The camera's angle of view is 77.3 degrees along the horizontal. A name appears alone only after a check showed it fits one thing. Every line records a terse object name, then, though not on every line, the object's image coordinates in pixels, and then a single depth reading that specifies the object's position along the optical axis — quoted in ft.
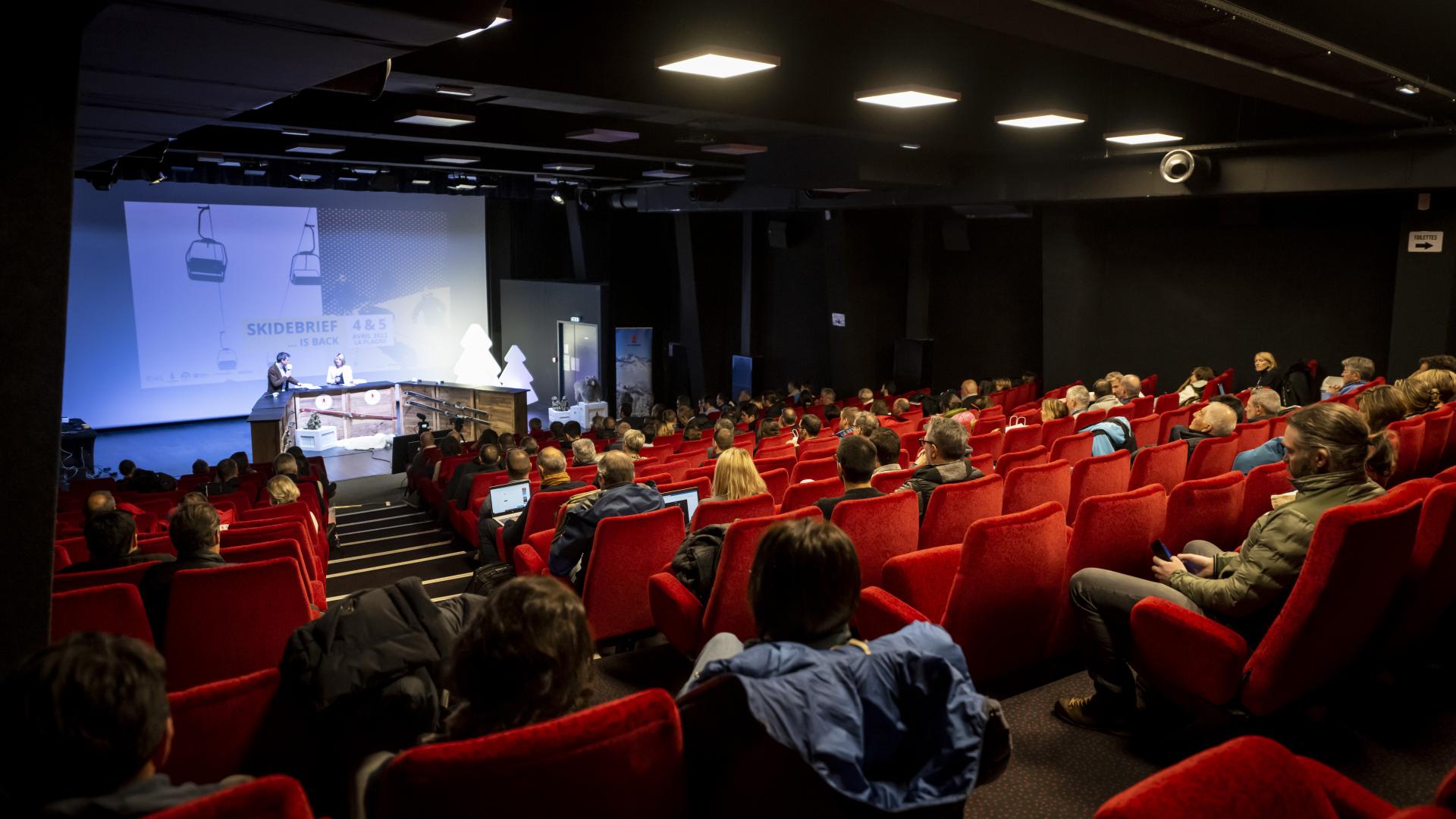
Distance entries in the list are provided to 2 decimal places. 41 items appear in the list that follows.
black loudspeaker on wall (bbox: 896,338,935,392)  49.52
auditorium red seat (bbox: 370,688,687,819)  4.98
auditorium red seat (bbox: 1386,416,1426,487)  15.89
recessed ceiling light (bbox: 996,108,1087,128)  25.89
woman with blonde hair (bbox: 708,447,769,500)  13.98
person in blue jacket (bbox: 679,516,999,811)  5.38
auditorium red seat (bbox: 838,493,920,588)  11.48
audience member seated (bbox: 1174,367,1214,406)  30.58
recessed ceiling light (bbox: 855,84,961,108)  21.53
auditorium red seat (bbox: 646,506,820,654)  11.17
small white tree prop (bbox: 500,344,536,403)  64.28
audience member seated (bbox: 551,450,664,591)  13.66
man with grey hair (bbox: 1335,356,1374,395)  27.30
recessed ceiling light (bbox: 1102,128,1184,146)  28.91
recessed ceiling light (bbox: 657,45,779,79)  16.93
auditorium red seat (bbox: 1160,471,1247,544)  11.60
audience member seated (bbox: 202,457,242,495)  27.86
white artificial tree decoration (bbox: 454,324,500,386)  62.08
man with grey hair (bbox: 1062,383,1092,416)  26.73
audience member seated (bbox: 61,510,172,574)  12.48
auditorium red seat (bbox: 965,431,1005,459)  20.85
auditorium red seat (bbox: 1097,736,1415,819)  4.69
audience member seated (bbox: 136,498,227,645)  11.54
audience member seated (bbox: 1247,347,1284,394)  33.45
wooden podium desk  50.42
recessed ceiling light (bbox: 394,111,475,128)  27.27
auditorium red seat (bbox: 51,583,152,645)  9.80
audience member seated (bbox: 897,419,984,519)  13.62
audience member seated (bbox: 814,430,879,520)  12.37
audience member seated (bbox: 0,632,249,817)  4.64
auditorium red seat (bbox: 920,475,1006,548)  12.60
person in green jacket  9.11
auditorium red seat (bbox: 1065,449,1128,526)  14.44
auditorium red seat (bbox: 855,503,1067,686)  9.63
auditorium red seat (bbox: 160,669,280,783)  6.66
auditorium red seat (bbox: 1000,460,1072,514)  14.05
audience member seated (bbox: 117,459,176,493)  28.45
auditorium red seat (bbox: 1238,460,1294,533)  13.10
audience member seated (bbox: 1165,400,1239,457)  17.08
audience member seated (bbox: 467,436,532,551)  20.11
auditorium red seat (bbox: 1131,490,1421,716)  8.23
